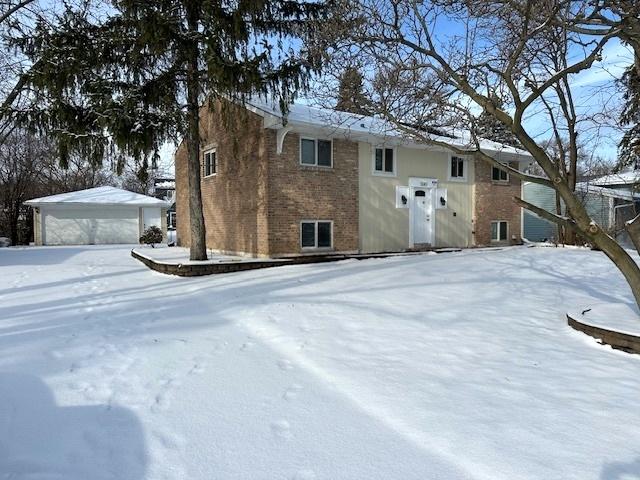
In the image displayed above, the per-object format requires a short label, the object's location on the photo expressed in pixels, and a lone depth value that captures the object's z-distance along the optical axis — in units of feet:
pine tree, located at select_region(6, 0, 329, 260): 31.27
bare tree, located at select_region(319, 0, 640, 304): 17.30
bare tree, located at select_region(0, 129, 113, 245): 91.86
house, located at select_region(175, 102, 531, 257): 37.88
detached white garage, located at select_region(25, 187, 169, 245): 78.59
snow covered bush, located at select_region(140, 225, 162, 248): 66.44
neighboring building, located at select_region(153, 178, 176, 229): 144.46
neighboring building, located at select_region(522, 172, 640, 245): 65.92
